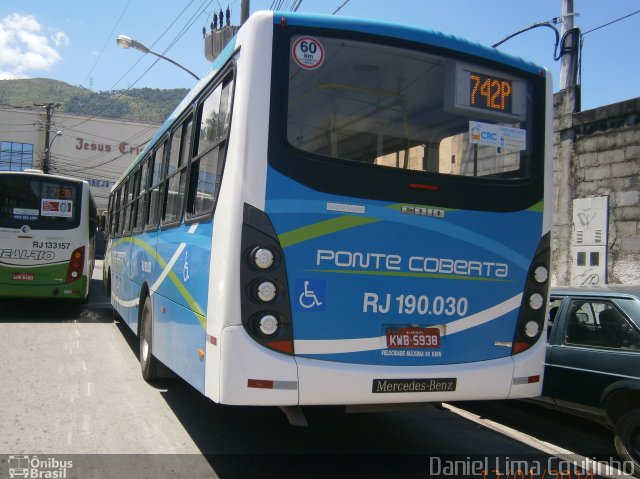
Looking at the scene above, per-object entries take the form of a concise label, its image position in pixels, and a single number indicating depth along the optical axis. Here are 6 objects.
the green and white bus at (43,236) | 11.48
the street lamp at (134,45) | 15.88
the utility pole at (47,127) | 39.00
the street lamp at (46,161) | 38.91
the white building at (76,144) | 46.66
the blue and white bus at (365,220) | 3.81
